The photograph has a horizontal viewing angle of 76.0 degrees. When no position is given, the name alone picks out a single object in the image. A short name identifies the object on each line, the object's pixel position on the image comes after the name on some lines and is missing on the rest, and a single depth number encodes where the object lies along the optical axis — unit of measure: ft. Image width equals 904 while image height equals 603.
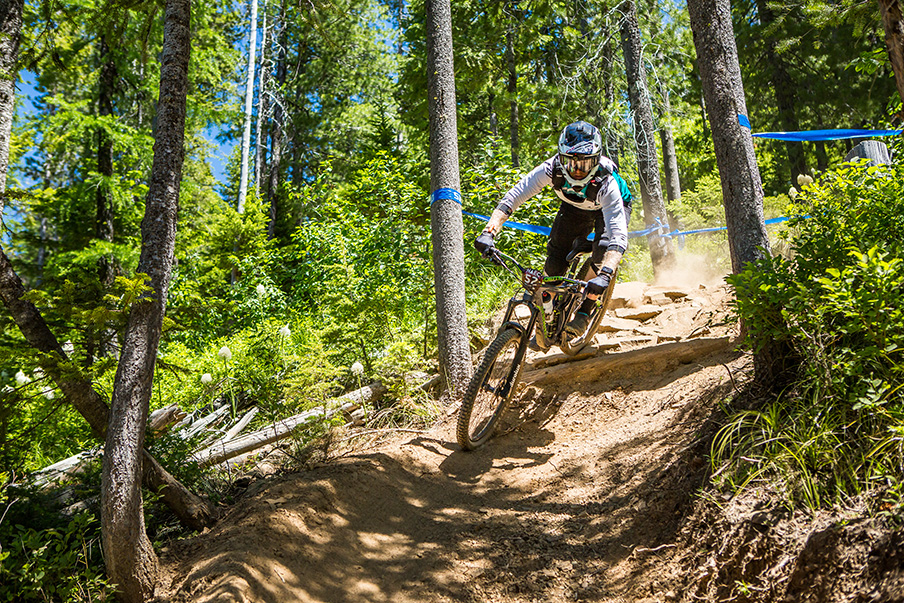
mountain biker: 15.40
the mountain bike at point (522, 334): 15.53
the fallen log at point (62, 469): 13.85
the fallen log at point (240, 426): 18.64
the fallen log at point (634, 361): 18.76
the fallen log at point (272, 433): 16.70
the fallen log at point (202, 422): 19.27
